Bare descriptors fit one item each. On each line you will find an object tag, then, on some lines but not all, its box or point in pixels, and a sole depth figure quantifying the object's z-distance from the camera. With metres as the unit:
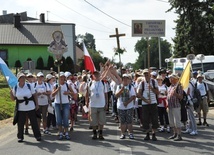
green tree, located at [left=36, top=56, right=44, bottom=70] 55.96
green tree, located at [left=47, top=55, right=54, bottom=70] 56.49
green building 58.62
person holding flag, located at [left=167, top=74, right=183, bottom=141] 10.56
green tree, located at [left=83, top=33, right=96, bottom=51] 152.00
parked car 20.28
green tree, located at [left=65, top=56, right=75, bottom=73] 54.66
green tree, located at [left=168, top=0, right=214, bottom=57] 37.91
